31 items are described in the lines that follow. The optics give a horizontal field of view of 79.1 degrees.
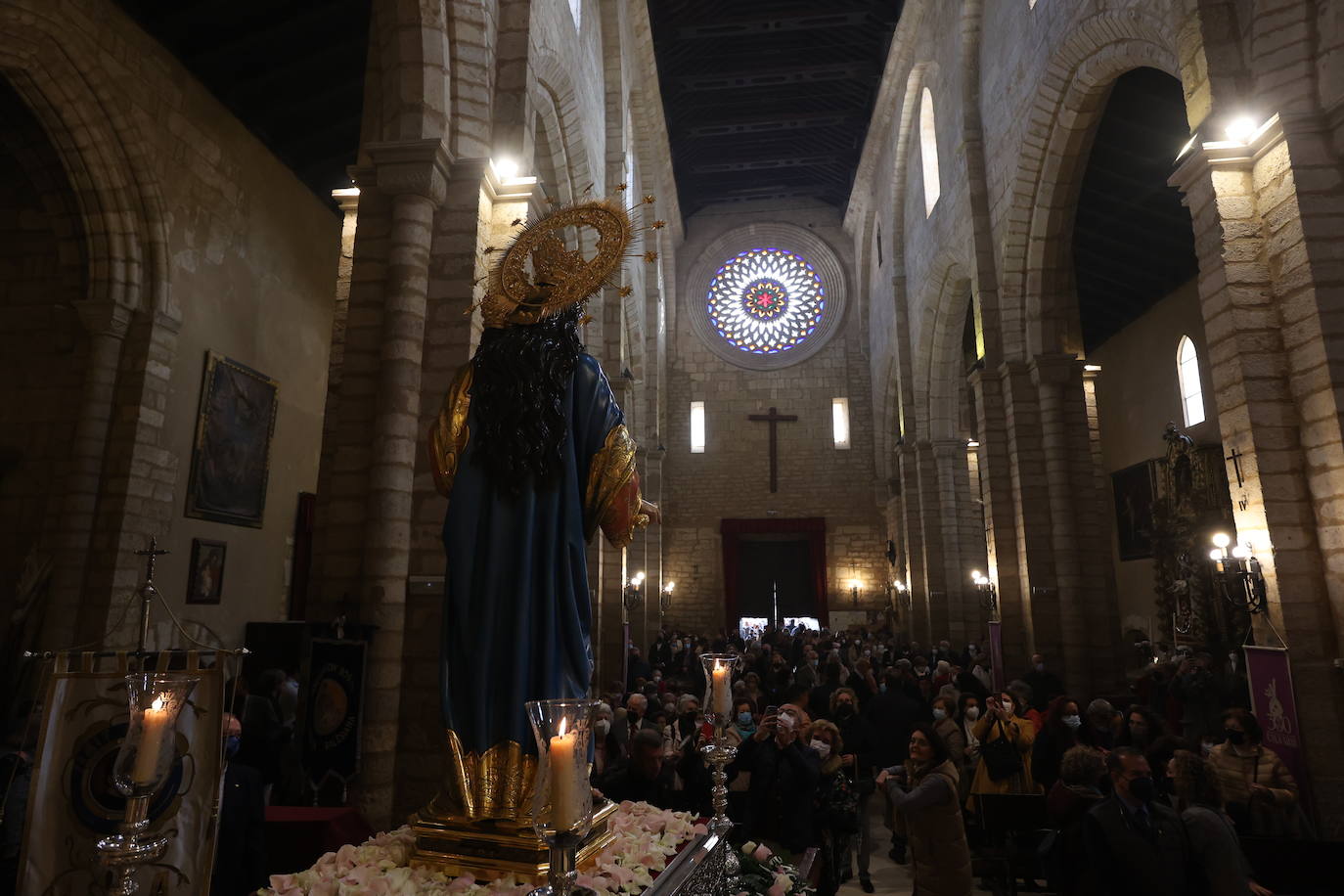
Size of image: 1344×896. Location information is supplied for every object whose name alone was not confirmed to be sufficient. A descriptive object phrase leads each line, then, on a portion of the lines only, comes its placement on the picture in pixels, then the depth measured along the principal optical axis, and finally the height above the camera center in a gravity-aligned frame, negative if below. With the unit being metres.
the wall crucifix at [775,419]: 21.94 +5.44
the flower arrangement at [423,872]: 2.06 -0.65
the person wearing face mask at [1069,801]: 3.80 -0.87
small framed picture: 8.84 +0.55
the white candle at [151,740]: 1.57 -0.22
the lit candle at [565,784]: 1.54 -0.30
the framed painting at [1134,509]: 14.43 +2.08
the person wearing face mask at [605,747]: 4.93 -0.78
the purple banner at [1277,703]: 5.13 -0.51
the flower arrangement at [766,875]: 2.51 -0.79
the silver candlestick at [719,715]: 2.44 -0.29
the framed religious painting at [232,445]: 9.05 +2.07
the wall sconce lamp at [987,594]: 10.73 +0.39
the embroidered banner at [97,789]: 2.29 -0.47
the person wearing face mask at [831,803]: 4.56 -1.02
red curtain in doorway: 21.36 +2.11
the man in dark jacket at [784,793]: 4.16 -0.85
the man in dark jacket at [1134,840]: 3.16 -0.84
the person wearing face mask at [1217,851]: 3.15 -0.87
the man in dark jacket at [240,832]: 3.04 -0.79
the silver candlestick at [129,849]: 1.41 -0.39
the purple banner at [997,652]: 10.18 -0.36
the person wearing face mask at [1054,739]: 5.27 -0.77
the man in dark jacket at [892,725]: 6.27 -0.77
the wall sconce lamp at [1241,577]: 5.53 +0.32
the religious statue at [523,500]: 2.41 +0.38
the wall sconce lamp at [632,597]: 13.10 +0.45
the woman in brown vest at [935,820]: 3.77 -0.91
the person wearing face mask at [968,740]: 5.83 -0.85
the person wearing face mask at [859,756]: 5.58 -0.97
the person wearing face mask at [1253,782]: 4.32 -0.86
